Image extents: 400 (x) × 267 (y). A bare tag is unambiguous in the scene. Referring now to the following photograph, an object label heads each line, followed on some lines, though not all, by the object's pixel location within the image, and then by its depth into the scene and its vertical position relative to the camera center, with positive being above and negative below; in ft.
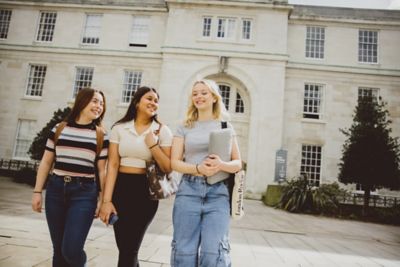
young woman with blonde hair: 6.88 -0.58
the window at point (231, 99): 57.26 +15.36
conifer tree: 39.47 +4.36
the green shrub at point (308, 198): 38.91 -2.63
